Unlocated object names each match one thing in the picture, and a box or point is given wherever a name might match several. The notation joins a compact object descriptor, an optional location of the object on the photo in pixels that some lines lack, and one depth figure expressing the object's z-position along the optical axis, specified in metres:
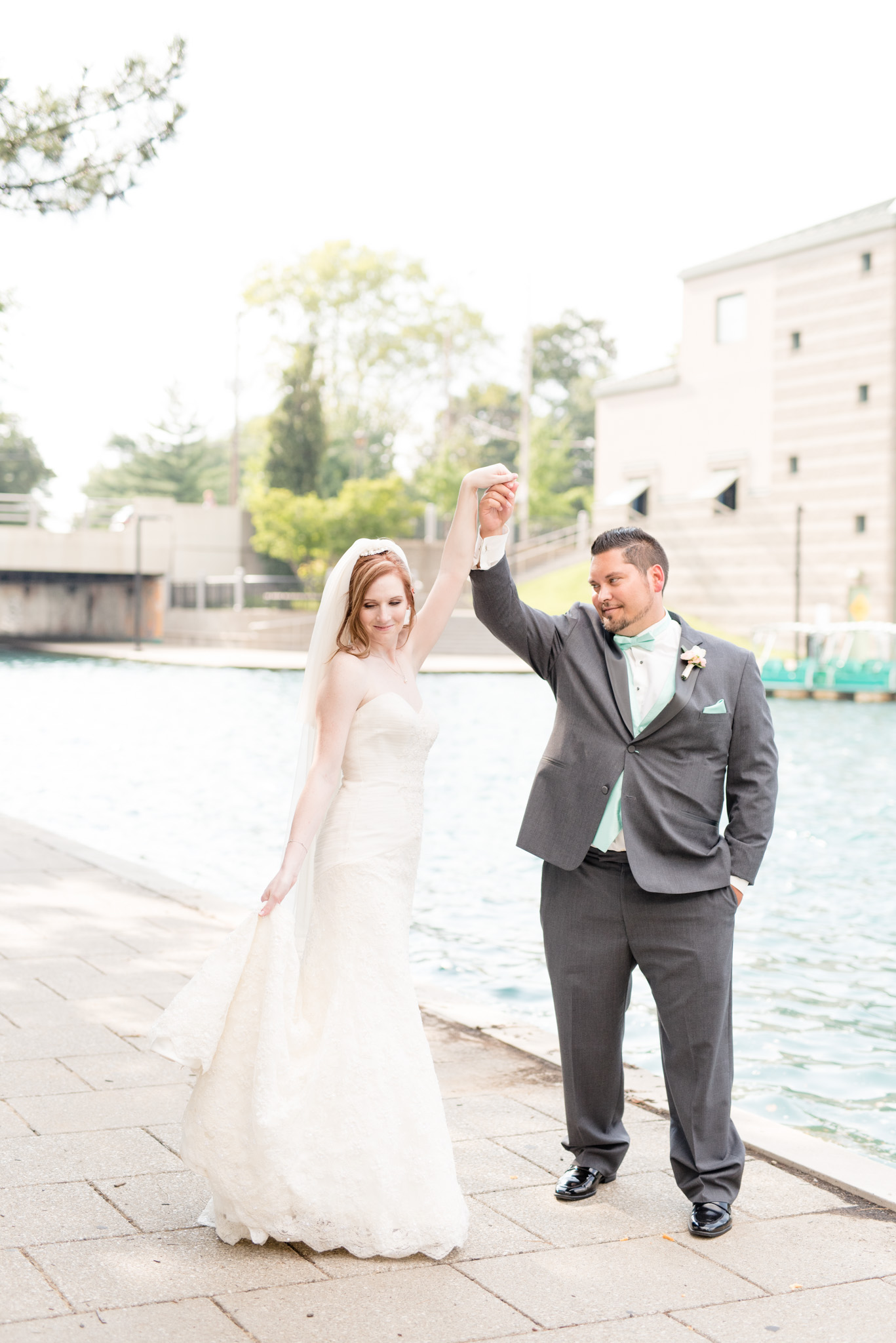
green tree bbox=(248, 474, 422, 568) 52.59
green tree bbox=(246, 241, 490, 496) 68.50
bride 3.46
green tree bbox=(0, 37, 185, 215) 8.77
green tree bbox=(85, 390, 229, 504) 80.31
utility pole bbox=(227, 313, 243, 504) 63.66
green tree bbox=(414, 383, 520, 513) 58.91
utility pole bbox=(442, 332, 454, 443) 68.38
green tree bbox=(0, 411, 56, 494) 77.25
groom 3.87
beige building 42.66
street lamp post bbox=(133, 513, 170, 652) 48.75
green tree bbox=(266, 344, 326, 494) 56.22
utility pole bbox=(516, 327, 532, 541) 55.03
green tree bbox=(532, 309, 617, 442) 78.75
